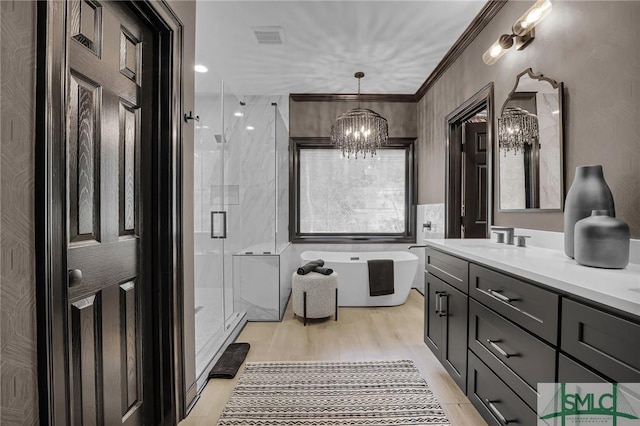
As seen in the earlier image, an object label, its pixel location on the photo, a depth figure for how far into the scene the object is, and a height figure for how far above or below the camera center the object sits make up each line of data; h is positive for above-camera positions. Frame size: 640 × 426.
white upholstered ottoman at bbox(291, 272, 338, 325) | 3.23 -0.86
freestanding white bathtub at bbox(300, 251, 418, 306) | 3.77 -0.84
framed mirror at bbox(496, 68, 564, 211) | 1.88 +0.41
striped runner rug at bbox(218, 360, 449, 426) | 1.79 -1.14
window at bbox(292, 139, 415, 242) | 4.71 +0.22
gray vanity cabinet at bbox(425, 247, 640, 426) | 0.92 -0.48
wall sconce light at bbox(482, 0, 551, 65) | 1.83 +1.10
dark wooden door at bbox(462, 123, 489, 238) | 3.43 +0.33
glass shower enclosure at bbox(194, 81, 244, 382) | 2.41 -0.06
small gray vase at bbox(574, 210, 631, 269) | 1.26 -0.13
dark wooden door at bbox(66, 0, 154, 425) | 1.17 +0.01
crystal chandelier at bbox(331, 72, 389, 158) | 3.75 +0.92
